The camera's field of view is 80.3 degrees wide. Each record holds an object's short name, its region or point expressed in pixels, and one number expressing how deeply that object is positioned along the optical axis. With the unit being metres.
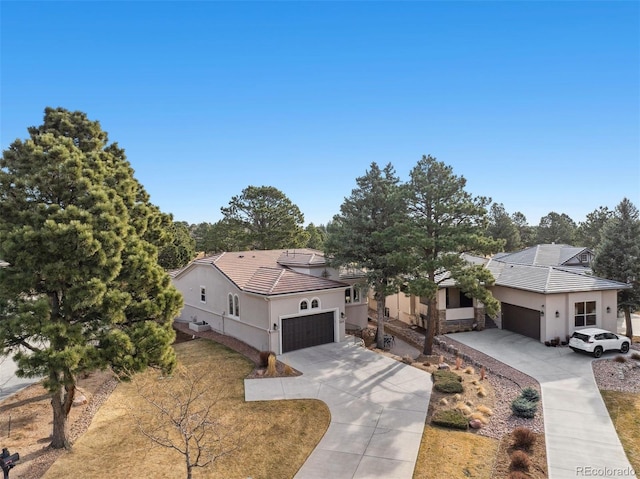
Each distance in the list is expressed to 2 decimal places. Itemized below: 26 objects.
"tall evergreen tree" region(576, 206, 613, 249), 56.49
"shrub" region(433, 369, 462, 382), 15.96
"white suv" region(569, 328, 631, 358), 19.59
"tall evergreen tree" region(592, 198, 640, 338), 23.78
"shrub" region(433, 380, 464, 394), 14.88
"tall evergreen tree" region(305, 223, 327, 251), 64.94
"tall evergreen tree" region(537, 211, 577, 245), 63.34
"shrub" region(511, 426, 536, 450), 11.05
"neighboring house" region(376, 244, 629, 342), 21.97
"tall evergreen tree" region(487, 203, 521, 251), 58.91
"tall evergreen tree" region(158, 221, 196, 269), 35.09
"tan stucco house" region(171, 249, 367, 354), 20.20
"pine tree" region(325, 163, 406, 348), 21.91
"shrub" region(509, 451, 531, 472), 10.01
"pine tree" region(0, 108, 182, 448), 9.82
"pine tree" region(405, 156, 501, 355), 19.36
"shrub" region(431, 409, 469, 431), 12.27
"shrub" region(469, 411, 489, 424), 12.71
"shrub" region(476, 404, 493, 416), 13.29
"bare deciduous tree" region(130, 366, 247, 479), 11.29
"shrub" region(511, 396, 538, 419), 12.87
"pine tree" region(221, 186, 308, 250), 48.19
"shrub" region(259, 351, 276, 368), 17.95
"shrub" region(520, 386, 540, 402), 13.96
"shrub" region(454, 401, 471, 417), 13.16
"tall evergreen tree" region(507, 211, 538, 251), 67.88
